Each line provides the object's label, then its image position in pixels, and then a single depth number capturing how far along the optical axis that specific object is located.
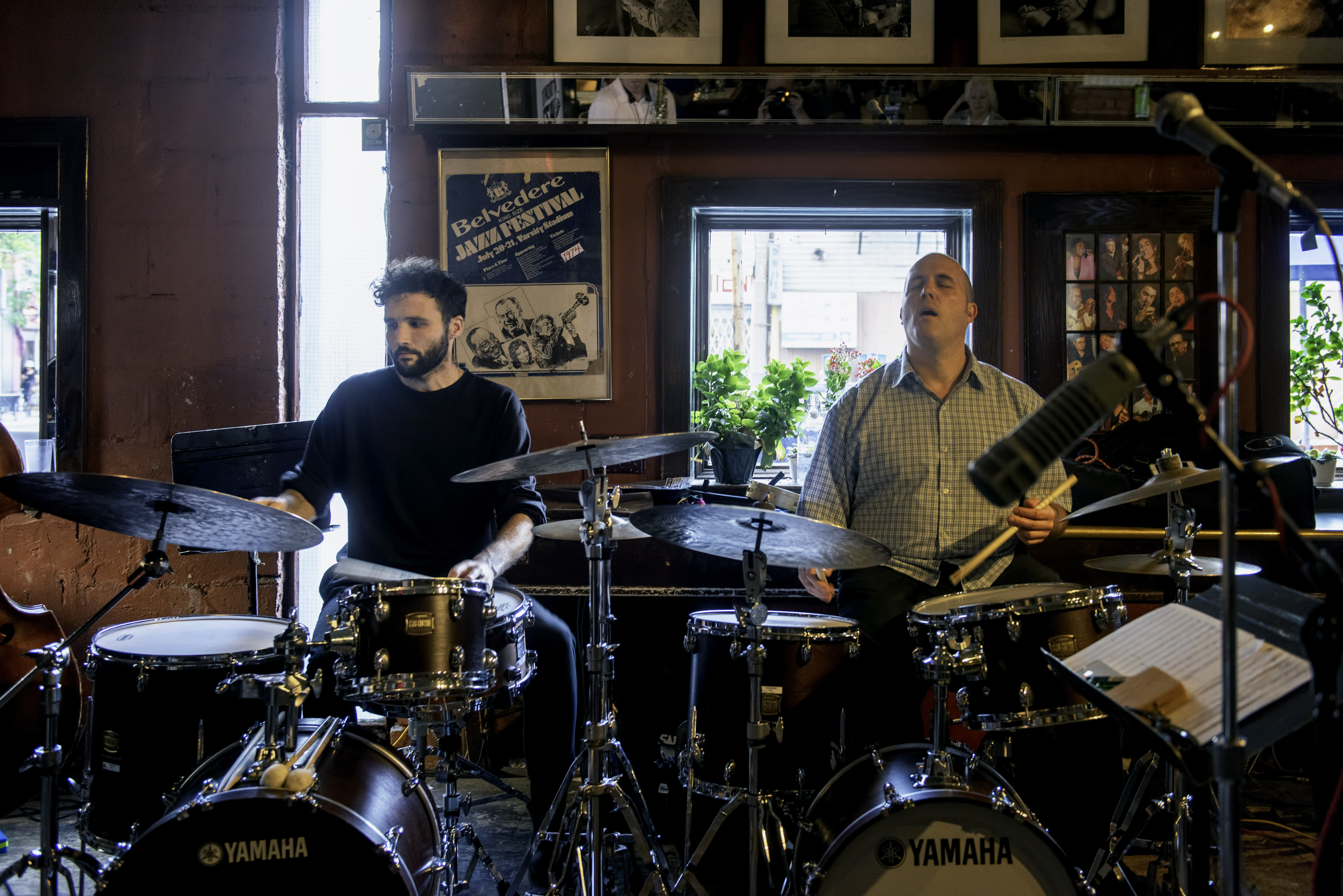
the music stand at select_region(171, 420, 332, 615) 3.16
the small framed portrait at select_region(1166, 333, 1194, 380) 3.73
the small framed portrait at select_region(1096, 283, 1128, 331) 3.77
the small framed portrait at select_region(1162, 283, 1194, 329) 3.75
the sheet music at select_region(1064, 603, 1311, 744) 1.31
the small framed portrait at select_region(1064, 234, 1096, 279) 3.76
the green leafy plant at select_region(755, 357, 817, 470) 3.68
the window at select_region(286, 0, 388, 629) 3.91
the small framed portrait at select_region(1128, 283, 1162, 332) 3.76
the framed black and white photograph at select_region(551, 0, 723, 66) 3.71
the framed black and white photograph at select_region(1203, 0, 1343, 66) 3.70
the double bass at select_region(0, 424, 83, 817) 2.89
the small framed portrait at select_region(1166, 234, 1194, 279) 3.75
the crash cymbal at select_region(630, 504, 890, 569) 2.09
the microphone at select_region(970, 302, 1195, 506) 1.06
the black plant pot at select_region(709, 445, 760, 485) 3.57
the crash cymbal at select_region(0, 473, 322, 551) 1.96
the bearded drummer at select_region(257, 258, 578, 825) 2.78
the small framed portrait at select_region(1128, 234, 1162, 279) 3.76
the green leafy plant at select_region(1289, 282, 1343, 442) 3.76
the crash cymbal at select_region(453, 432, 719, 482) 2.26
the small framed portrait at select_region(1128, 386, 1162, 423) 3.72
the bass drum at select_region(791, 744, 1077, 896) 2.00
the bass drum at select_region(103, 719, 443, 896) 1.84
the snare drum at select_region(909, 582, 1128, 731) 2.13
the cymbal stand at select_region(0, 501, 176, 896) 2.13
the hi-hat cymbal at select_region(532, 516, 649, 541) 2.67
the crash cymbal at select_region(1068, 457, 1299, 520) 2.20
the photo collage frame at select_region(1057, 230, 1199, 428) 3.75
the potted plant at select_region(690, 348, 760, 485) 3.58
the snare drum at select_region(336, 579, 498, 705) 2.12
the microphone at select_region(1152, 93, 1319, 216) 1.22
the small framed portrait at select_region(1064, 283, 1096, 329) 3.77
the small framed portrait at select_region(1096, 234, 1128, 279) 3.76
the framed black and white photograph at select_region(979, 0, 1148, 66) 3.71
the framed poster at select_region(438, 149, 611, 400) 3.77
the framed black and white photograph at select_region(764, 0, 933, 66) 3.71
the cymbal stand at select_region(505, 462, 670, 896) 2.30
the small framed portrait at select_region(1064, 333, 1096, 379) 3.77
